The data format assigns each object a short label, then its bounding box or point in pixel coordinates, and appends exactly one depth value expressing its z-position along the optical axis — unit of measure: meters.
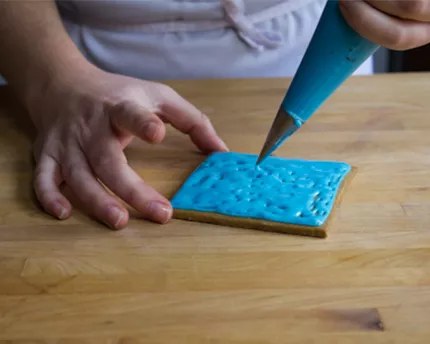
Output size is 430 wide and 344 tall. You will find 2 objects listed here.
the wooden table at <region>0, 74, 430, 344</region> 0.51
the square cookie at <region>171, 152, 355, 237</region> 0.65
